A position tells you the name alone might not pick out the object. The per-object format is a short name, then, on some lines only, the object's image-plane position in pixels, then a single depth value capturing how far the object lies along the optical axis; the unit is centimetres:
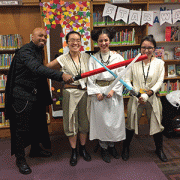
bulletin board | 261
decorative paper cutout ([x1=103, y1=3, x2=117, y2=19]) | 271
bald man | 168
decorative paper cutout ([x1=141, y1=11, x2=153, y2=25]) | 275
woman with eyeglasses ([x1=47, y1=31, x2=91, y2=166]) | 176
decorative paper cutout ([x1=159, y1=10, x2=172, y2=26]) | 284
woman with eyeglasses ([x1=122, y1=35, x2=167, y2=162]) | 175
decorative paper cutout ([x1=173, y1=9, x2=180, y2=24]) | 285
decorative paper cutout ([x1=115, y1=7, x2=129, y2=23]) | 274
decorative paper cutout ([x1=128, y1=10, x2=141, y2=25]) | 275
